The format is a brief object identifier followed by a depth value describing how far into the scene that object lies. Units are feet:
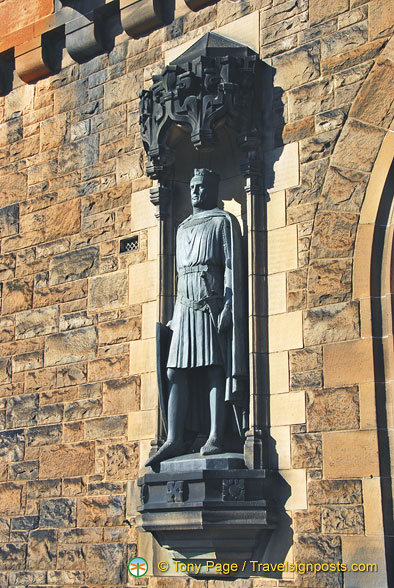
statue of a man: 23.56
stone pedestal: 22.26
